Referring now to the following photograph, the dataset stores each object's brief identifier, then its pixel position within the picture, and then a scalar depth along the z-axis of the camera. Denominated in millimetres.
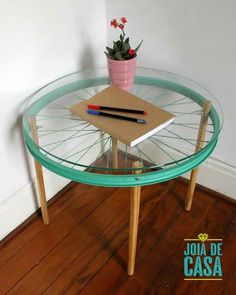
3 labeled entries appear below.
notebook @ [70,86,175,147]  921
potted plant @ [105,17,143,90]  1100
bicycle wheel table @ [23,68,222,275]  895
